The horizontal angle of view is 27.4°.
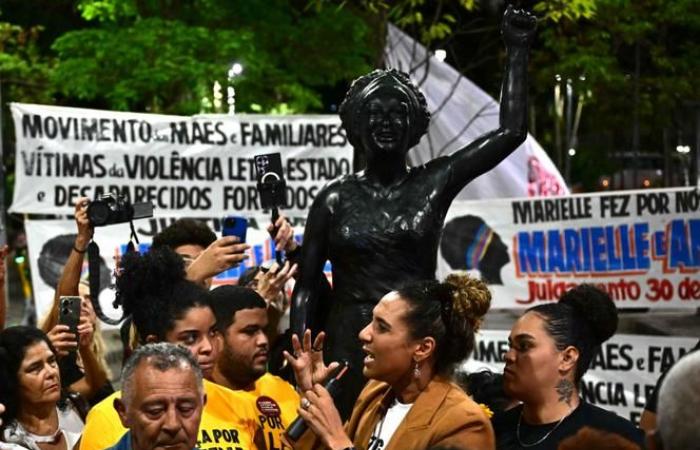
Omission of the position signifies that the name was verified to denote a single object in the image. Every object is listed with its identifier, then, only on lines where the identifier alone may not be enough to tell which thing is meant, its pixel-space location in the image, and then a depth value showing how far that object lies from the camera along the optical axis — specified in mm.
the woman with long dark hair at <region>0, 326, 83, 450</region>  5555
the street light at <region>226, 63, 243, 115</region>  15862
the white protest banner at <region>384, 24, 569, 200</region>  13672
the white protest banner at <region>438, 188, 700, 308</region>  11422
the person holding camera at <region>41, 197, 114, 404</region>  5855
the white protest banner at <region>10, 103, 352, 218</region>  11367
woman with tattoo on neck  5230
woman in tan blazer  4898
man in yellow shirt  5645
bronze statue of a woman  5684
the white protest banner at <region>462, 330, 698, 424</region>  10906
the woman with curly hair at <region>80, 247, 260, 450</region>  5285
